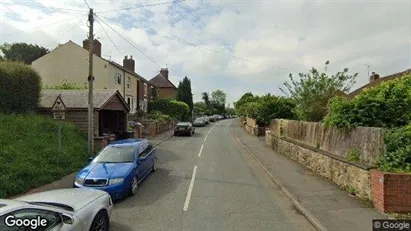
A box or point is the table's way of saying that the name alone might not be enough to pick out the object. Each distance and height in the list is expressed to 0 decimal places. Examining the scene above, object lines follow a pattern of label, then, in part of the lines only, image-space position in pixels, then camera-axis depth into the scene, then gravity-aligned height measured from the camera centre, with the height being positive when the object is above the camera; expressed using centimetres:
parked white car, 418 -155
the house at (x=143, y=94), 4203 +280
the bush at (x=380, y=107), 945 +30
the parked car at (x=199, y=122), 5150 -127
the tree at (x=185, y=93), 6256 +423
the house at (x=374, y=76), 2718 +376
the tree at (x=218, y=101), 11189 +511
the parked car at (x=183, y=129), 3134 -147
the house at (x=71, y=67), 3186 +463
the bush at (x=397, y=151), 731 -80
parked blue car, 871 -168
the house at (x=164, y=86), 6832 +611
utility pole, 1428 +102
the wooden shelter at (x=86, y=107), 1723 +36
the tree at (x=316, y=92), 1675 +129
